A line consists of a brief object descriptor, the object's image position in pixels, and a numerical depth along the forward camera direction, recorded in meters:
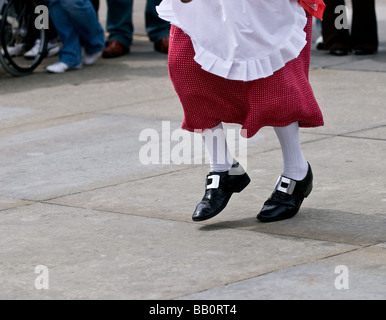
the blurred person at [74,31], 13.40
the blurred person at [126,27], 14.85
